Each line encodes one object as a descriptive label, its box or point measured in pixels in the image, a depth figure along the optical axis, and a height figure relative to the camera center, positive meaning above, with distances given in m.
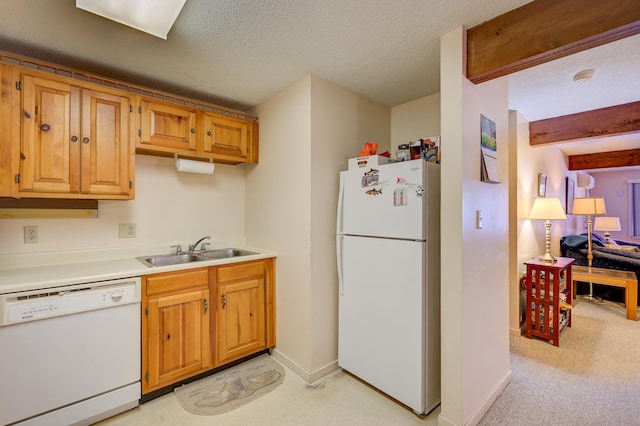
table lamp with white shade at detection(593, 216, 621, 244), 4.71 -0.16
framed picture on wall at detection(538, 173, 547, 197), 3.68 +0.38
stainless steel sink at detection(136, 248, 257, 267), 2.40 -0.38
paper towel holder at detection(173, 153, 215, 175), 2.46 +0.42
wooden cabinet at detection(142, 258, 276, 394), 1.99 -0.80
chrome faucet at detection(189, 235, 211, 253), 2.70 -0.30
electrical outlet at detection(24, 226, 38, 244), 2.02 -0.14
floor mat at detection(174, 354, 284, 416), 1.97 -1.28
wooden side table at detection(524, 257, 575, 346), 2.82 -0.86
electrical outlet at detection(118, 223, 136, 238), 2.39 -0.13
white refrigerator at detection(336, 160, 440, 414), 1.83 -0.45
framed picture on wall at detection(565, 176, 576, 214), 5.19 +0.30
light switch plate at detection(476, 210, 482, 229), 1.85 -0.03
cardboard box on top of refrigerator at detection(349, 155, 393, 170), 2.12 +0.39
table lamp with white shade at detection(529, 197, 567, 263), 3.16 +0.02
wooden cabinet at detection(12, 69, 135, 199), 1.79 +0.49
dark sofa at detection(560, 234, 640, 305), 4.04 -0.63
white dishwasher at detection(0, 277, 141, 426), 1.56 -0.81
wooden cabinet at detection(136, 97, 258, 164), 2.25 +0.68
